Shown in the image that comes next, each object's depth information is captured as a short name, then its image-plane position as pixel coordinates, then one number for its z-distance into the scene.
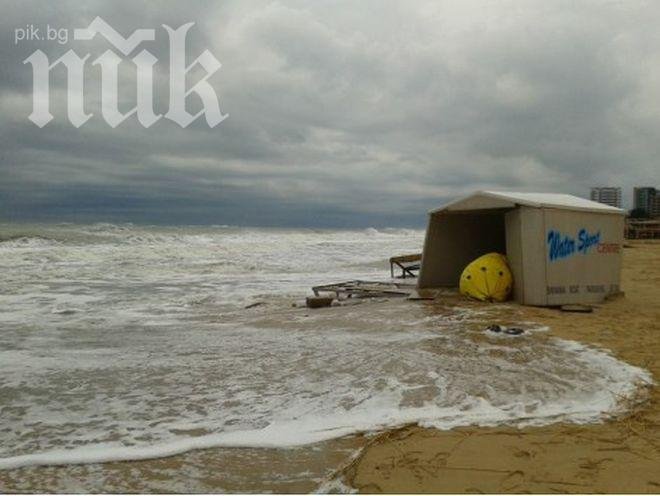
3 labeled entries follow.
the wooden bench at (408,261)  18.31
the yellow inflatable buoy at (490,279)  11.65
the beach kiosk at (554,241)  10.95
